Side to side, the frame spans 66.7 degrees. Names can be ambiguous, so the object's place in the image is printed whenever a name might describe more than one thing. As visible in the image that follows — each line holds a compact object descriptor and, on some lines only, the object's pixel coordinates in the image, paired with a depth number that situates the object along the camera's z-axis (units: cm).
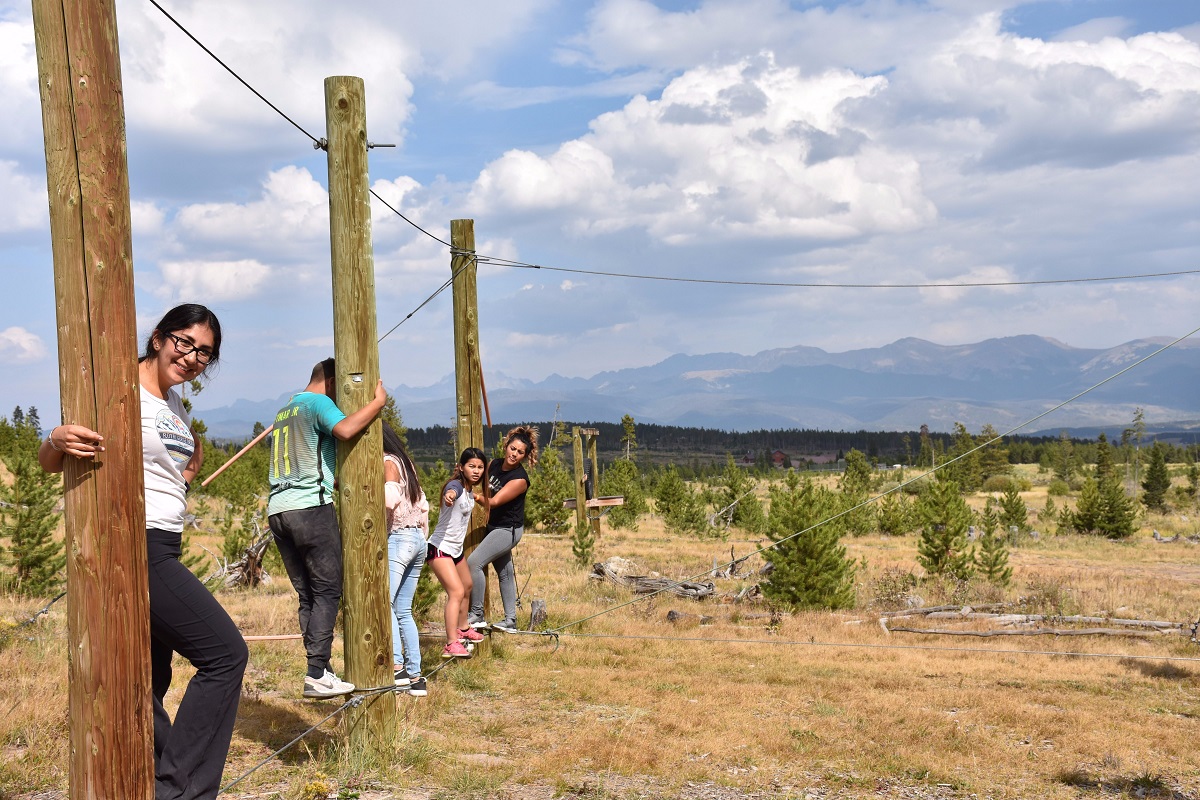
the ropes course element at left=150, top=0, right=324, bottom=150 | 461
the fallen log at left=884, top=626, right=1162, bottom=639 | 1374
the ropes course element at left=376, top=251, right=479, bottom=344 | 884
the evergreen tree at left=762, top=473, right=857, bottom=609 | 1541
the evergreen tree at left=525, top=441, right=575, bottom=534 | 3092
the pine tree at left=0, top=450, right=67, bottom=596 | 1378
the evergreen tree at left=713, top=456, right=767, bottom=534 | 3641
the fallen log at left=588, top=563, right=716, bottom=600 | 1633
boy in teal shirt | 512
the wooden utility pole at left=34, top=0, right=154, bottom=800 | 304
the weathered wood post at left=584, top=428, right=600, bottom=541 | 2673
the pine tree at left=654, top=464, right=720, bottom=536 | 3359
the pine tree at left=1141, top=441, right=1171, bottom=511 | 5106
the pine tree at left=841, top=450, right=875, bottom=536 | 3632
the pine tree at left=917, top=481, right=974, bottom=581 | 2070
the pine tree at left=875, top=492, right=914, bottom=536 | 3825
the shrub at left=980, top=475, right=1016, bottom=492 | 7434
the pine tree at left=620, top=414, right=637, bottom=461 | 5122
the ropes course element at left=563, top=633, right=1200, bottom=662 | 1081
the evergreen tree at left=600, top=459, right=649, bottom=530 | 3553
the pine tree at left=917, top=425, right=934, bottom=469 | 8976
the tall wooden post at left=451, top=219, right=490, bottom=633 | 891
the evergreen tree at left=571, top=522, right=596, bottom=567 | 2098
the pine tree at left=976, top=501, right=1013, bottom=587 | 2014
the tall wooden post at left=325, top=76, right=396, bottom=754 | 562
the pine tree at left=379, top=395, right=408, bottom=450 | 3272
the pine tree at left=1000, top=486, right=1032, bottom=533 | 3534
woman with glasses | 368
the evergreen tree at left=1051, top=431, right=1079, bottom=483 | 8271
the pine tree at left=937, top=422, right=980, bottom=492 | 6769
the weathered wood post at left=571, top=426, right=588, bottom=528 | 2252
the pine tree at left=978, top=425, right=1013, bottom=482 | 8591
